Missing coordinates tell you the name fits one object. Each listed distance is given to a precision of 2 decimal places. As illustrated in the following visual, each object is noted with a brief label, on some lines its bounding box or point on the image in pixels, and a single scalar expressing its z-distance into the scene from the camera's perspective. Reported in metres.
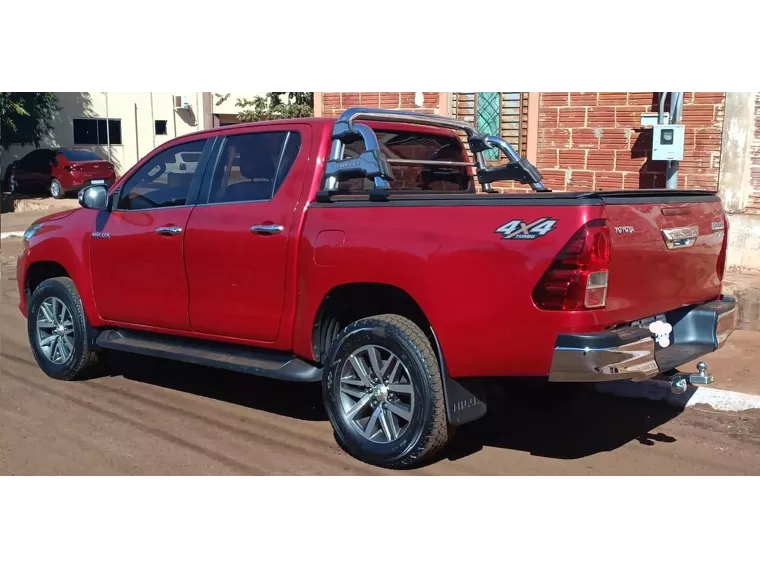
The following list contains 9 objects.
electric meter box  8.96
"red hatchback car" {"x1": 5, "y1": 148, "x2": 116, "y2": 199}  22.44
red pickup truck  3.97
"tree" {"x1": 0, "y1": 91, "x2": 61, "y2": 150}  24.38
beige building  27.84
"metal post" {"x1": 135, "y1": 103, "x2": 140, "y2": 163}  28.78
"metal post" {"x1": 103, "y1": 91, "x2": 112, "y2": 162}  28.53
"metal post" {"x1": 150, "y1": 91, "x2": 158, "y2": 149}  28.81
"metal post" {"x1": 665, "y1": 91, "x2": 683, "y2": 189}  9.17
